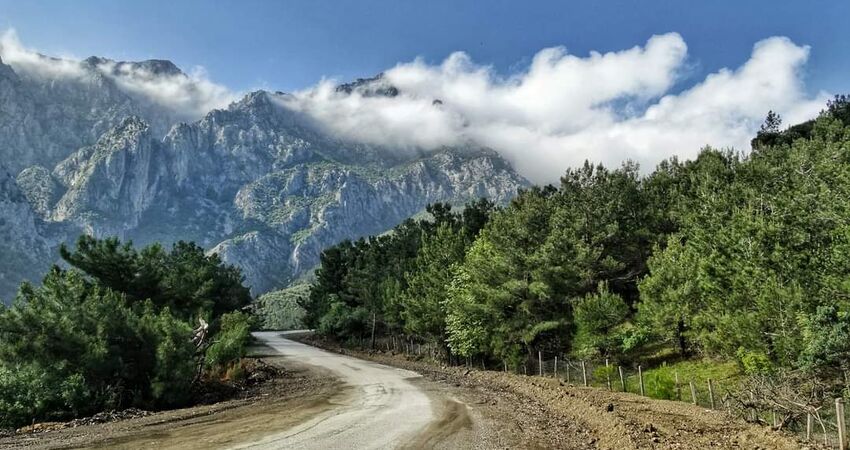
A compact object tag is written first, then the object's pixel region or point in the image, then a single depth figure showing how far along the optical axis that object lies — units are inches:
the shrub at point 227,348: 1143.6
